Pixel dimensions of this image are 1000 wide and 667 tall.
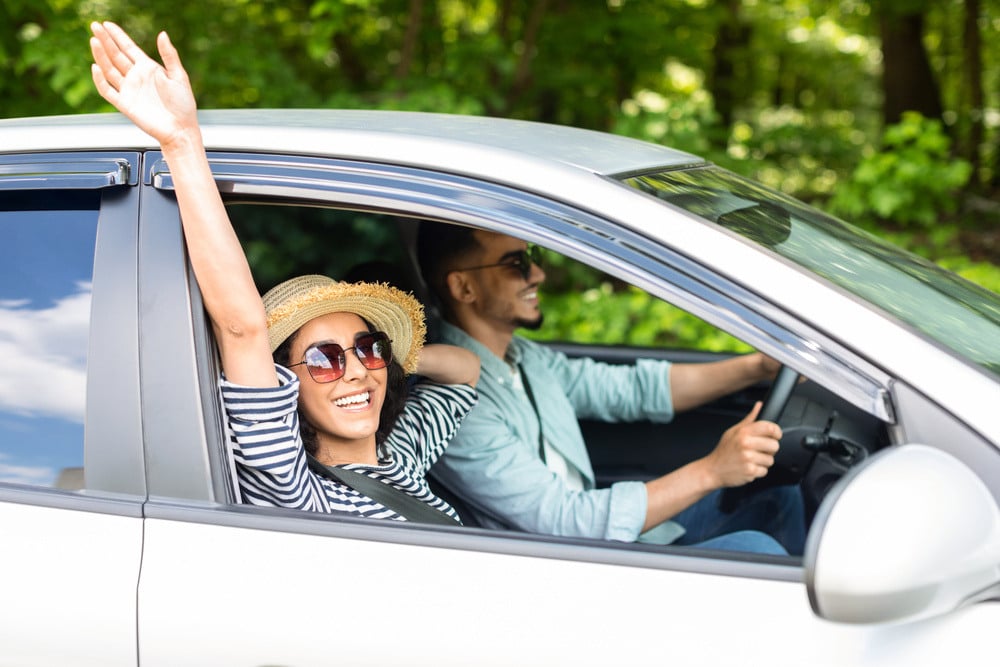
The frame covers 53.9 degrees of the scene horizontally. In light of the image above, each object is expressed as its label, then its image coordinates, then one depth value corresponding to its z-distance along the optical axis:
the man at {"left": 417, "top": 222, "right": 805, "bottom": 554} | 2.12
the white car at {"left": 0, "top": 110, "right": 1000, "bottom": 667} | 1.29
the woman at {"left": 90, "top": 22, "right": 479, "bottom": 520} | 1.60
